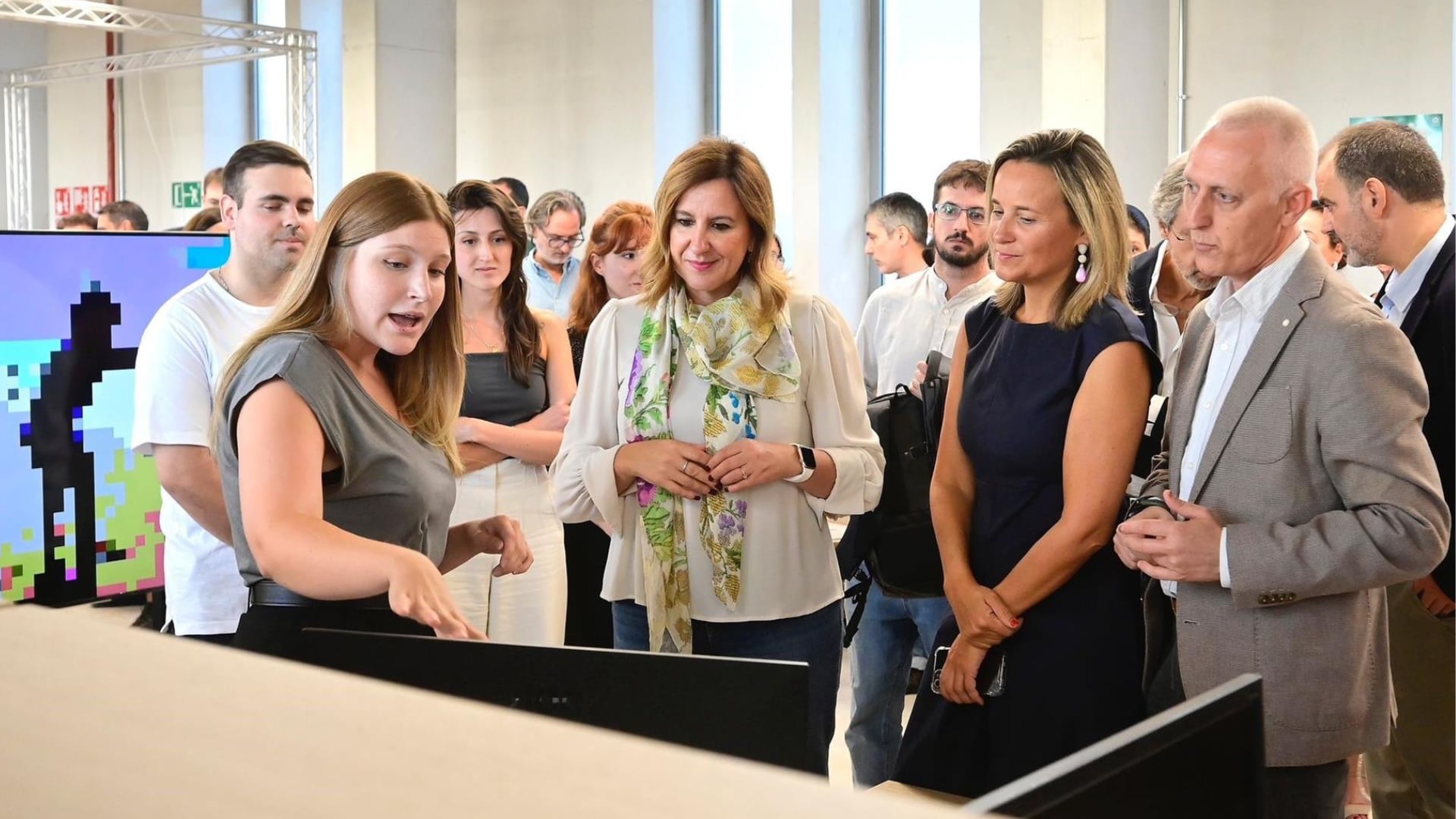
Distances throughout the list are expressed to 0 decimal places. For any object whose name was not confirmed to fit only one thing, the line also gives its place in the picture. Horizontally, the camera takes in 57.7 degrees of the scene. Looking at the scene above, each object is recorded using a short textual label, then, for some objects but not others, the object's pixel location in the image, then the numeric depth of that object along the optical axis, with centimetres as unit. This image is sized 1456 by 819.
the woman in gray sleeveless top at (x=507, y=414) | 316
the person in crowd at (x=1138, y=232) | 488
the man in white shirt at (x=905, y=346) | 340
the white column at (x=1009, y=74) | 688
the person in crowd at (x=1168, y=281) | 344
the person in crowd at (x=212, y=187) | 705
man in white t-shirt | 242
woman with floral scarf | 252
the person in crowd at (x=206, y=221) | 527
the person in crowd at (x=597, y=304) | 376
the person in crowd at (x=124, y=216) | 768
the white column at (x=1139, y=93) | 624
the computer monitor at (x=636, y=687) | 115
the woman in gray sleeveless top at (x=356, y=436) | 166
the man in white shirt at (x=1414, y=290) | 273
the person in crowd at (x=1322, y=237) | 404
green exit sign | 1194
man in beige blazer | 184
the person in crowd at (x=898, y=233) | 571
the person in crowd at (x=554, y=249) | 544
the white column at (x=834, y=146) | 797
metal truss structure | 816
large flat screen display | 286
